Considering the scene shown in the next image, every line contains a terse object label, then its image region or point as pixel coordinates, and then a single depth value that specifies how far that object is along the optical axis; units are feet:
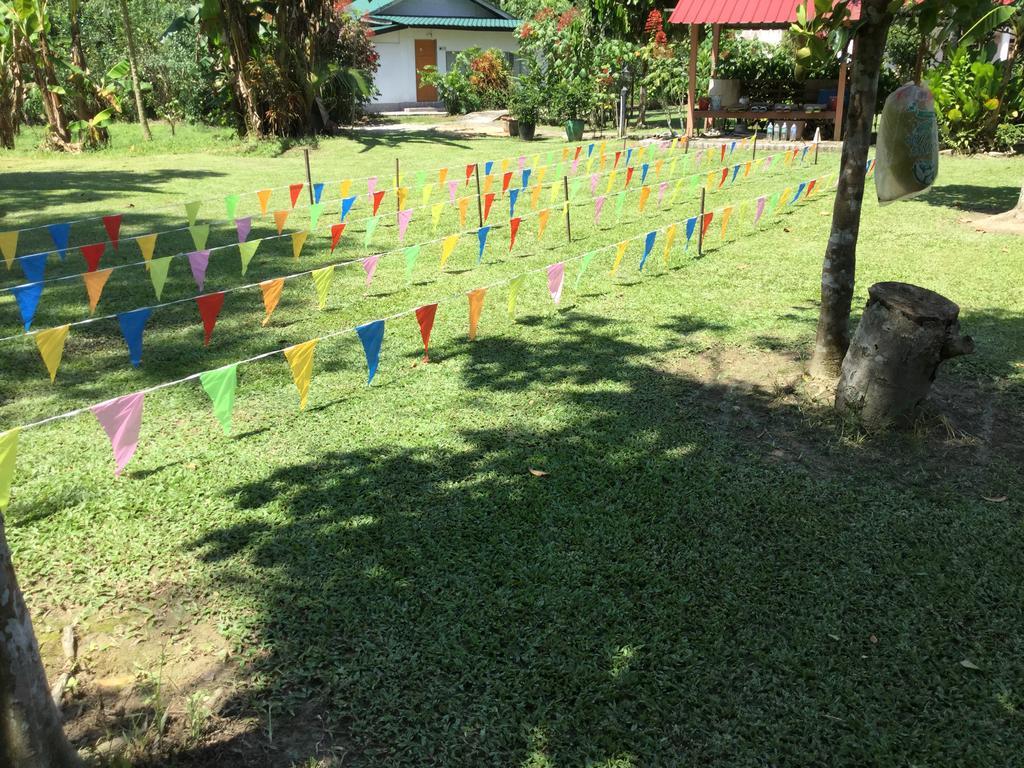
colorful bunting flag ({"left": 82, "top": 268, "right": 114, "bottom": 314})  21.27
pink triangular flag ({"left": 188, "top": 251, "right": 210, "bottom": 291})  23.50
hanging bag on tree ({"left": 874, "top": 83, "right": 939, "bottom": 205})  15.64
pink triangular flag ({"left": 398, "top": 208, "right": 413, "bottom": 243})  29.60
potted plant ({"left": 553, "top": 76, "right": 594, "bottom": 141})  71.72
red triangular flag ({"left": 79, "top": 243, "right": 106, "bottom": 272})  24.80
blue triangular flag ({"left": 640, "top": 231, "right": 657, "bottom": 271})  26.61
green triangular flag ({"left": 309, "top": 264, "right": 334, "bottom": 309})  22.58
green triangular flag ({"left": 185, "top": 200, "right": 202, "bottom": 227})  30.95
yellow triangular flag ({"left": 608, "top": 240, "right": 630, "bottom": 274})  26.37
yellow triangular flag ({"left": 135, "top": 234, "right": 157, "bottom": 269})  25.73
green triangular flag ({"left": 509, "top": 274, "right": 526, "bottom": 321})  21.65
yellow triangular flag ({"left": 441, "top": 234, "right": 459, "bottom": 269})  26.69
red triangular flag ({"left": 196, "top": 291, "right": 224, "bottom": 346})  19.06
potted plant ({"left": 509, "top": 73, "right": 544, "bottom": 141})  74.43
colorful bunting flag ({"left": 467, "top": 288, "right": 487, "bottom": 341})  19.94
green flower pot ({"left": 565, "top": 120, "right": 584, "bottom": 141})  71.02
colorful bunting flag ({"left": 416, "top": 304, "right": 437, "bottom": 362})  18.47
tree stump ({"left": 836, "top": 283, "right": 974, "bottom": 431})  15.47
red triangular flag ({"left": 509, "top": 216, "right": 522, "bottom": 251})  28.32
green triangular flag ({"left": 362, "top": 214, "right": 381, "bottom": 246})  30.27
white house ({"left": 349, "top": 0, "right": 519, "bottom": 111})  110.22
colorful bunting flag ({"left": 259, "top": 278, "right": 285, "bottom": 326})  21.42
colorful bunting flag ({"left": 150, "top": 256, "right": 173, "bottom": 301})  22.11
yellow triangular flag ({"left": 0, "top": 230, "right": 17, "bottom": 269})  25.21
